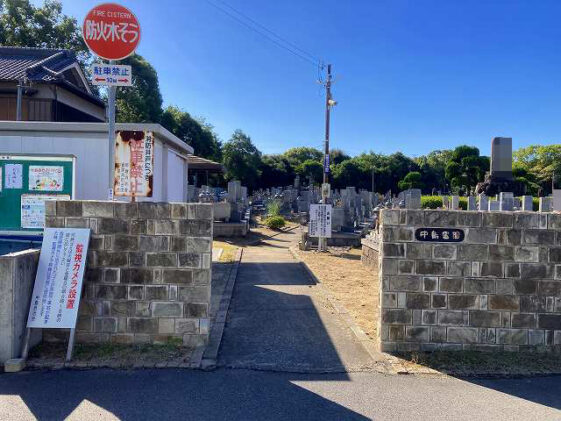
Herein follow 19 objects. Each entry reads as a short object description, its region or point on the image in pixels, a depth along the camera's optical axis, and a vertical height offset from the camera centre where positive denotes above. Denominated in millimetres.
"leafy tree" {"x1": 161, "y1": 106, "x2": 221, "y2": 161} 36625 +6755
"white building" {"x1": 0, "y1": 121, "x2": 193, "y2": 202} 6340 +939
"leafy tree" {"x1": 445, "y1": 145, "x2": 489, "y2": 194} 33531 +3651
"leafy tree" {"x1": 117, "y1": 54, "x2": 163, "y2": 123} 24953 +6947
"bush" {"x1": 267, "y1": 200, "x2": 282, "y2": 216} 20766 -255
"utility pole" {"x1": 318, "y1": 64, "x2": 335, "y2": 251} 15422 +3599
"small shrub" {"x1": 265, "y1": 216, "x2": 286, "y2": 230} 18156 -801
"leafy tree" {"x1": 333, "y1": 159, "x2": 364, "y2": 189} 48594 +4039
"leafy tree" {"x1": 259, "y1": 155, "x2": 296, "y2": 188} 47906 +4069
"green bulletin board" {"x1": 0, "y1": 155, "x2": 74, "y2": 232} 5633 +249
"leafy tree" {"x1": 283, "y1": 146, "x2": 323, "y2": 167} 54412 +7520
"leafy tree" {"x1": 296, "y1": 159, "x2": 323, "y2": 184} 48625 +4495
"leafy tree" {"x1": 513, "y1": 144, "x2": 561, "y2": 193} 45562 +6440
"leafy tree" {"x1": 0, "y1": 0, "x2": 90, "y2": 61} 21047 +9680
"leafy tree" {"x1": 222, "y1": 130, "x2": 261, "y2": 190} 39625 +4696
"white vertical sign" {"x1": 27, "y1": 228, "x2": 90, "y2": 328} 4051 -845
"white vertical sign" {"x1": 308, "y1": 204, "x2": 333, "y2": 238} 12336 -433
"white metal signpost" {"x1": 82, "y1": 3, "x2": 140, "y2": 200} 5078 +2197
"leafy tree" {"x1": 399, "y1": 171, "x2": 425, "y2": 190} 44719 +3149
